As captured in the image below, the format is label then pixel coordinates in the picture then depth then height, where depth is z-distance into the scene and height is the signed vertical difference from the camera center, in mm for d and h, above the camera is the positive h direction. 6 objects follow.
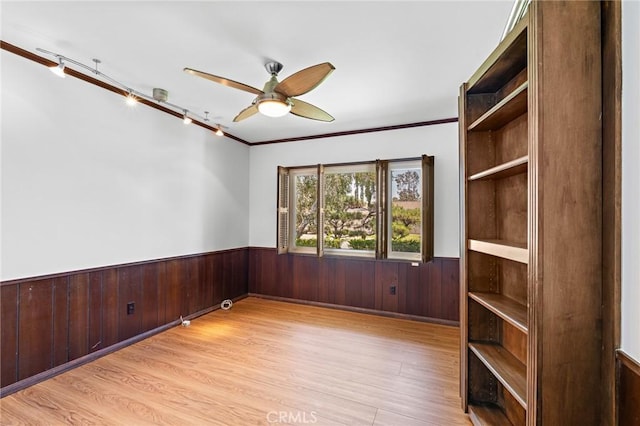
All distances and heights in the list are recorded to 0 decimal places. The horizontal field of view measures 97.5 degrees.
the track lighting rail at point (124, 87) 2161 +1198
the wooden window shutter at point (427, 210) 3482 +36
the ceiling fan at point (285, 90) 1840 +900
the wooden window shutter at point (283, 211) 4238 +14
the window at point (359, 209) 3787 +49
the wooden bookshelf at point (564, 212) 1151 +7
